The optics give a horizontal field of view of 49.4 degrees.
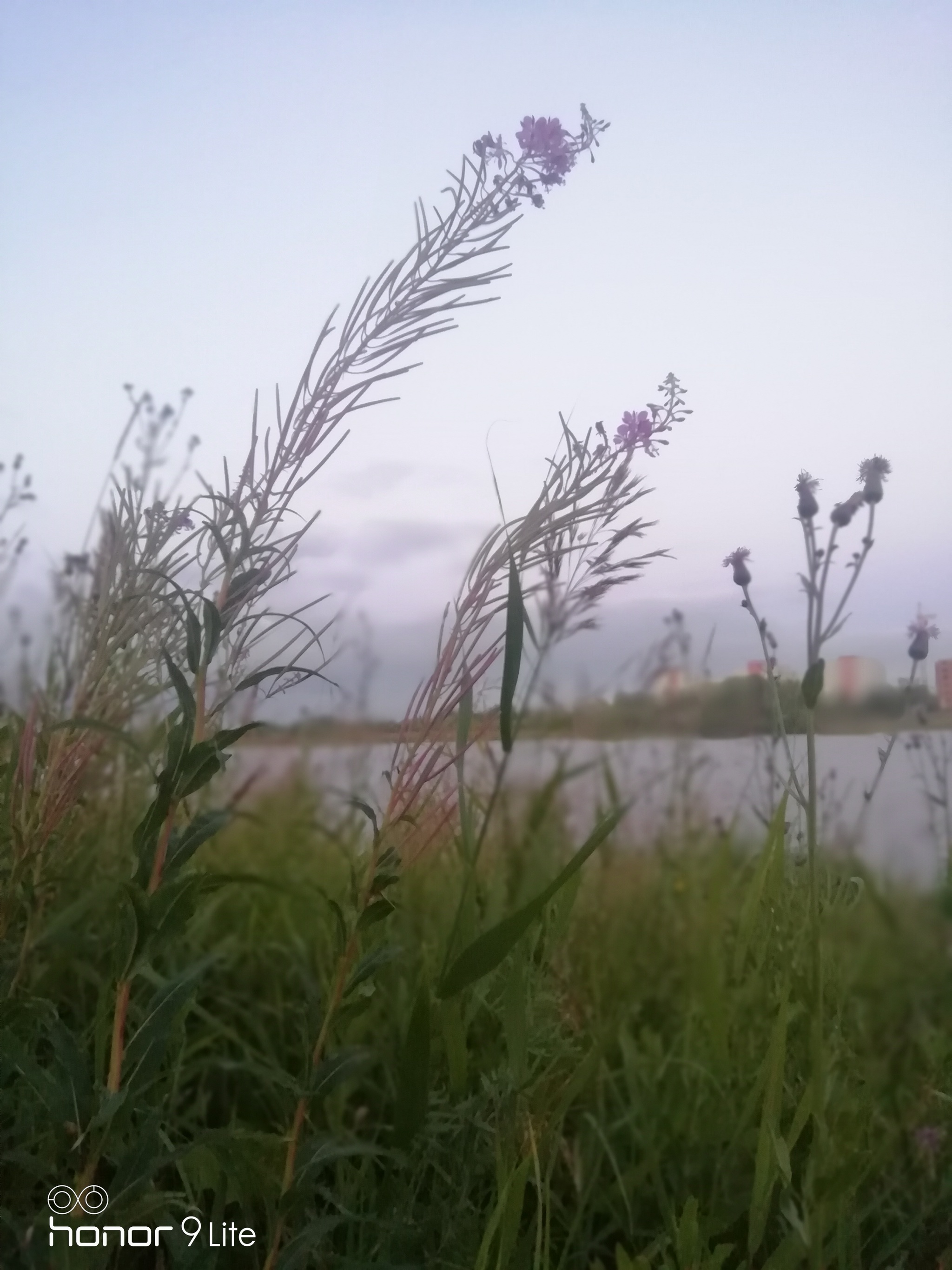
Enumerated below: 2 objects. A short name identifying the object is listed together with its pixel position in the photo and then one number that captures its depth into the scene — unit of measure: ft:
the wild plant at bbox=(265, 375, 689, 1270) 2.60
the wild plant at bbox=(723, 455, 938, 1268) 2.58
